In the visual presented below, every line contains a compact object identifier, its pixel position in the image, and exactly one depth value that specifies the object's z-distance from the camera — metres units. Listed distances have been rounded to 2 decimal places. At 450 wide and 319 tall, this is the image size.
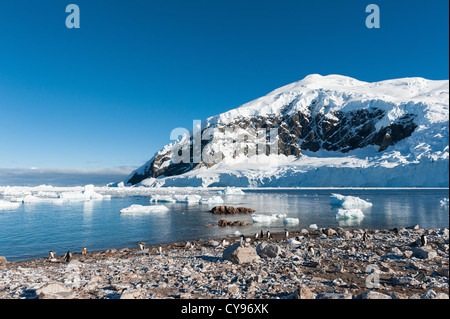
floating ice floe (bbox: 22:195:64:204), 50.65
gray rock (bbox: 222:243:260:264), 10.33
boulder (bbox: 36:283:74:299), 6.70
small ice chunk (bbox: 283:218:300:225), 25.24
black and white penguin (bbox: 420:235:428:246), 12.23
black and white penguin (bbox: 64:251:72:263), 13.25
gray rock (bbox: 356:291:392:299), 5.48
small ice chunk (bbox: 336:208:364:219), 29.20
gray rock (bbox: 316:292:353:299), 5.79
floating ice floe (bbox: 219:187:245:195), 71.56
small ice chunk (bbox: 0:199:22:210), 39.80
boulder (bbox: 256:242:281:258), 11.15
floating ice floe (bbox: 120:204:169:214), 33.91
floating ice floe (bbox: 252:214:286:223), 27.03
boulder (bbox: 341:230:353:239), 16.48
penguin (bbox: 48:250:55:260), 14.10
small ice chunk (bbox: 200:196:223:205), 47.71
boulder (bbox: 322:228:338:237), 18.33
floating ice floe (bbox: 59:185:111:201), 59.28
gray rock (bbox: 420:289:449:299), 5.75
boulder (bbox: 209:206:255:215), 34.62
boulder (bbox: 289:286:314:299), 6.11
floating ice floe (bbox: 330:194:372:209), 37.25
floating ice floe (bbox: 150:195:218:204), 48.06
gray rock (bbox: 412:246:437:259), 9.71
